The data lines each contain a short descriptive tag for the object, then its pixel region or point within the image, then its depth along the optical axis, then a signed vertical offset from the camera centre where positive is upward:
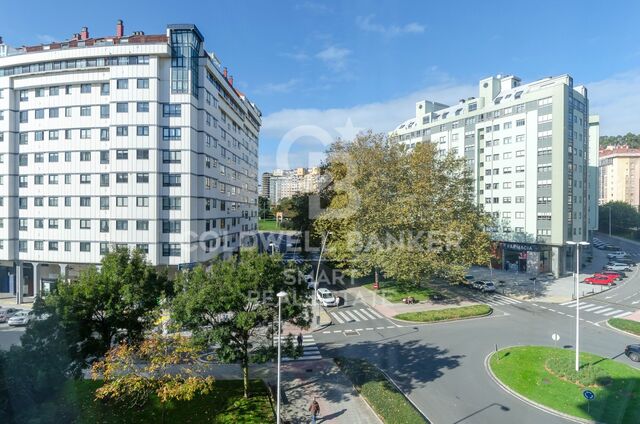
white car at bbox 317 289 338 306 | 35.62 -8.78
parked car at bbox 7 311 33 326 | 30.61 -9.34
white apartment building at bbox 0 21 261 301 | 35.28 +5.82
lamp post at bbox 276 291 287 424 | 15.15 -8.34
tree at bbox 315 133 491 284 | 34.53 -0.35
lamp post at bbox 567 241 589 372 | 19.81 -7.87
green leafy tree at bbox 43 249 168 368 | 16.19 -4.54
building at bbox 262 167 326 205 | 49.40 +4.16
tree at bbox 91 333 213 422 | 14.29 -6.62
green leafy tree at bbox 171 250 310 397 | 16.59 -4.40
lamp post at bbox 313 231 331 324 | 31.47 -9.33
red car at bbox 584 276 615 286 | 43.93 -8.59
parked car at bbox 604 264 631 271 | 52.59 -8.36
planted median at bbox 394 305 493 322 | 30.50 -8.96
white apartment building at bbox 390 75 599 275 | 48.12 +6.53
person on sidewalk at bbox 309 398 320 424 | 15.94 -8.95
